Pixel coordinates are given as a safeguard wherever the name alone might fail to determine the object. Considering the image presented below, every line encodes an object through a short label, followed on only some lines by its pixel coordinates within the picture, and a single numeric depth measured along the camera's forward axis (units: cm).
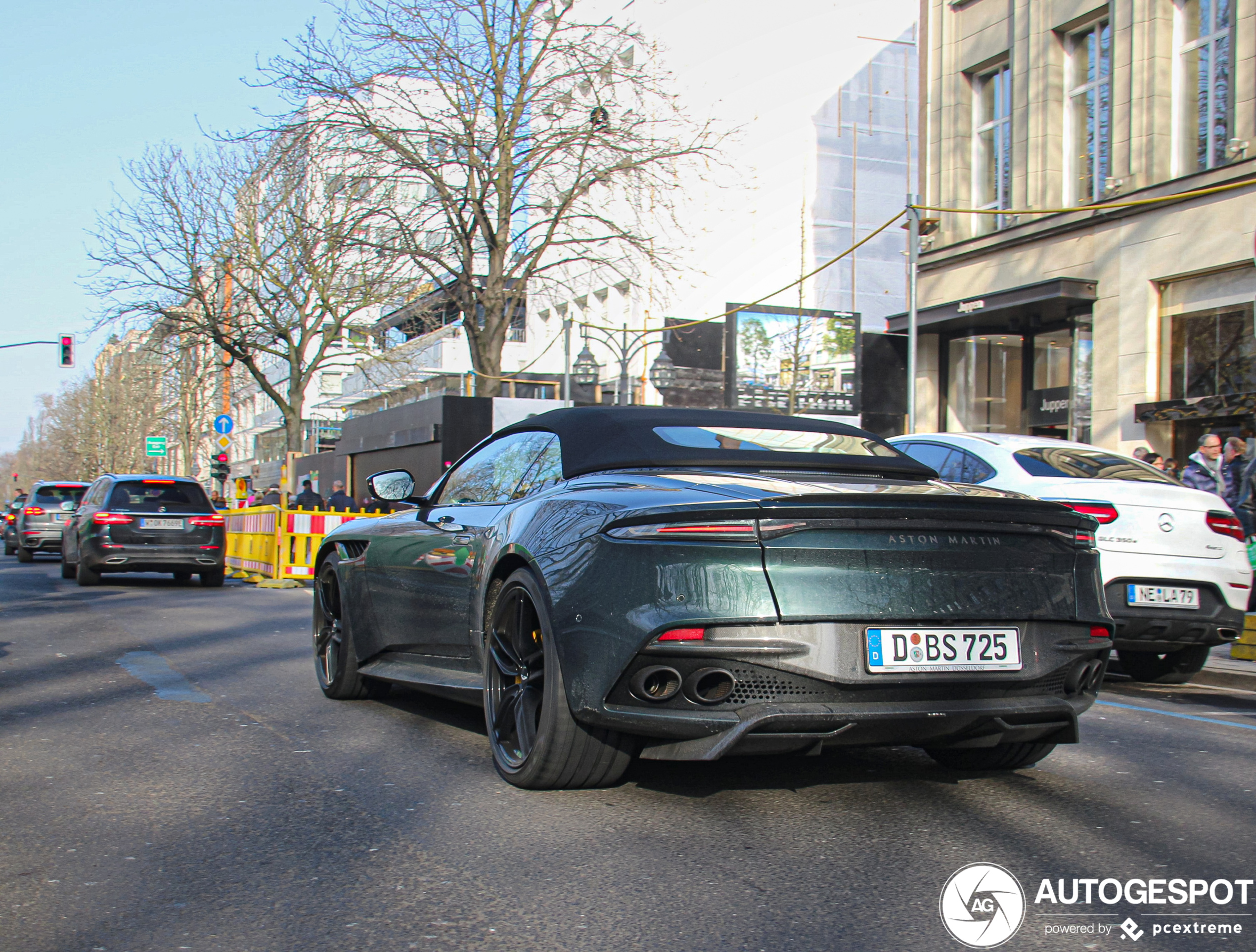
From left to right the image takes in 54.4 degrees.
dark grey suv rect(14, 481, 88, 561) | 2609
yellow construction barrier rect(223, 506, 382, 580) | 1756
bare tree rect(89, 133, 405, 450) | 3319
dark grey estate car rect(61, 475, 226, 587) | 1648
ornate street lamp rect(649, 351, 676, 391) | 3136
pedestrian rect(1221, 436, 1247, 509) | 1264
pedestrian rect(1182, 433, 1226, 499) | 1239
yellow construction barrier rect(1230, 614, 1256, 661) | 855
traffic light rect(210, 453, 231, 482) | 3356
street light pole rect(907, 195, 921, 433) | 1903
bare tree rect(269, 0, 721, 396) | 2197
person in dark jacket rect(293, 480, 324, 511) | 2305
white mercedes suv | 722
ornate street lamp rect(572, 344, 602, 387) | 3089
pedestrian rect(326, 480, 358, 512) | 2170
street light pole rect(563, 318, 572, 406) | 3177
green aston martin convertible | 358
